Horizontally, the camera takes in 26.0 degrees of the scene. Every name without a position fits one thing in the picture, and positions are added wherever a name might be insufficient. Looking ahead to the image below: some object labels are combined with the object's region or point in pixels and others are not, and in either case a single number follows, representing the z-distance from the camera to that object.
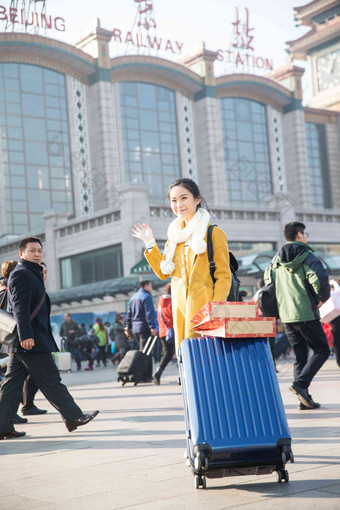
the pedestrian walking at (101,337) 23.41
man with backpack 7.39
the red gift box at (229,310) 4.32
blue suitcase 4.04
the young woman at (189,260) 4.93
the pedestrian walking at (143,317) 12.77
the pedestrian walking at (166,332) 12.55
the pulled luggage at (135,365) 12.58
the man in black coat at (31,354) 6.59
